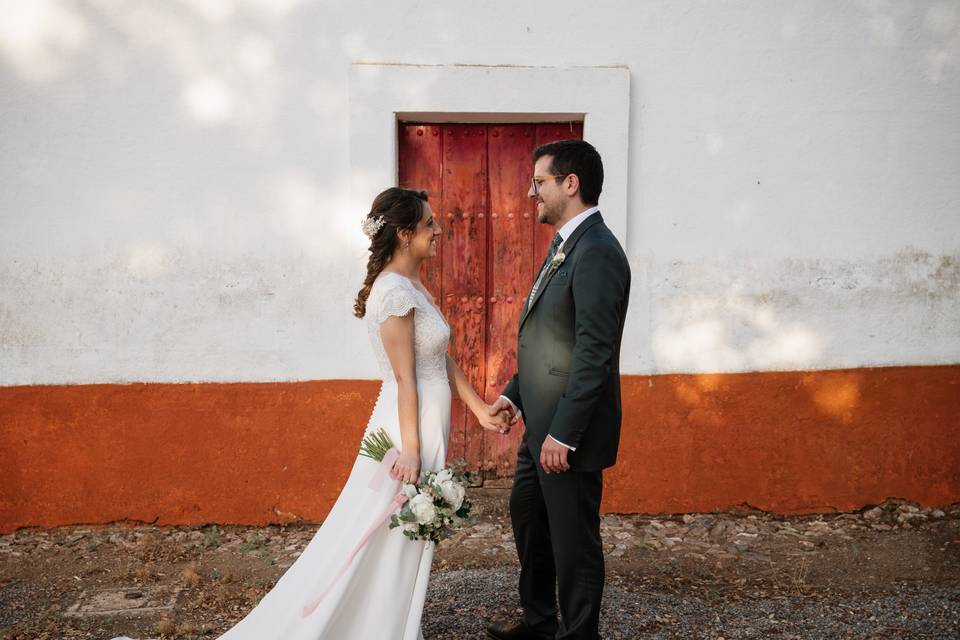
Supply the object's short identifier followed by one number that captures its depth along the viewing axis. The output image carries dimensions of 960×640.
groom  2.87
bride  2.97
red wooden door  5.06
